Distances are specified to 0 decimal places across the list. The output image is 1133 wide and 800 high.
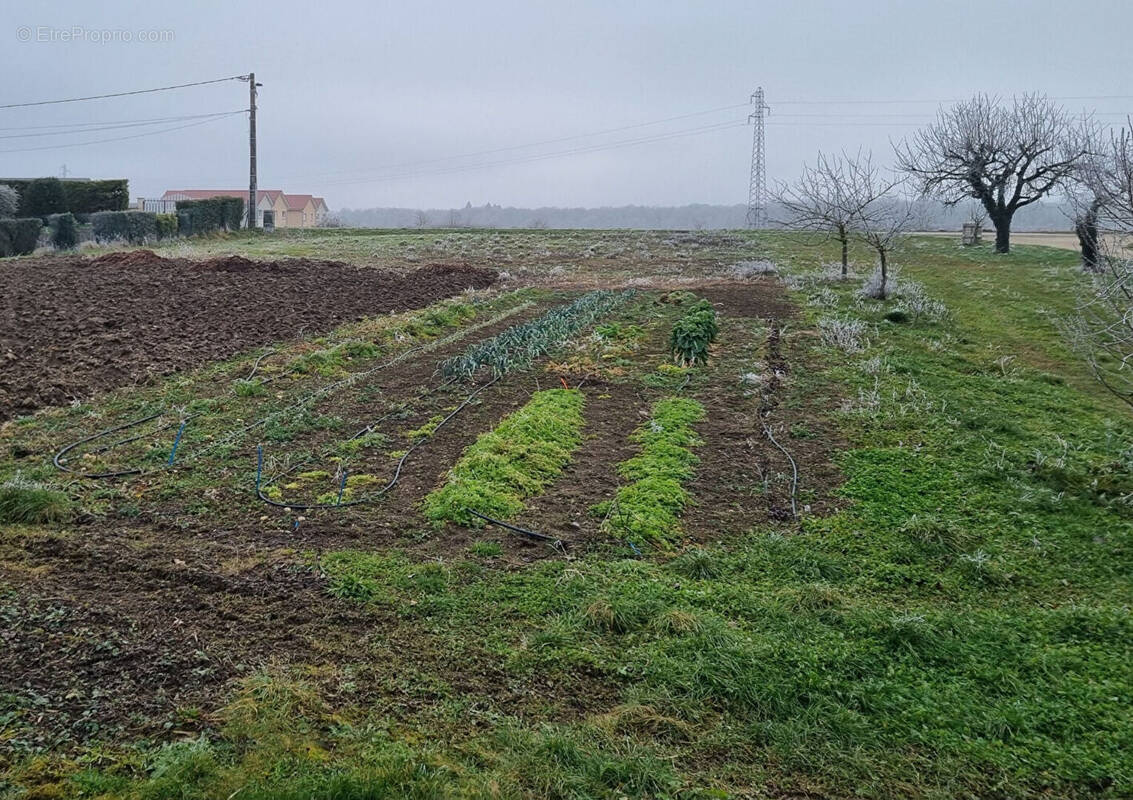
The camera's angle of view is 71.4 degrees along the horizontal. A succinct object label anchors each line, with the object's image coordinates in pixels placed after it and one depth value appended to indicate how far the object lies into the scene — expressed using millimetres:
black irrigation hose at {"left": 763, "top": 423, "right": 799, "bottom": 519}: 5802
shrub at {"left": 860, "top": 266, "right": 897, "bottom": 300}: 15617
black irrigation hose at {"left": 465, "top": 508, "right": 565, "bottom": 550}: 5125
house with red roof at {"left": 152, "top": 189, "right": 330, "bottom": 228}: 70912
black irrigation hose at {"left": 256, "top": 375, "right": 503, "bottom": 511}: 5547
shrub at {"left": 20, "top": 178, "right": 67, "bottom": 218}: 26516
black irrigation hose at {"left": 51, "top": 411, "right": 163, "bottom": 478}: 6012
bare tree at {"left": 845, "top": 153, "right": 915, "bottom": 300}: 15633
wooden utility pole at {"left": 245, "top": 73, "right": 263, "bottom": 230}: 34344
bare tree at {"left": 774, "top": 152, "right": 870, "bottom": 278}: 18188
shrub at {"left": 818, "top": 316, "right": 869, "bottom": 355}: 11022
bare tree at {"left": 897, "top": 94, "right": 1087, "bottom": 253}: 25375
